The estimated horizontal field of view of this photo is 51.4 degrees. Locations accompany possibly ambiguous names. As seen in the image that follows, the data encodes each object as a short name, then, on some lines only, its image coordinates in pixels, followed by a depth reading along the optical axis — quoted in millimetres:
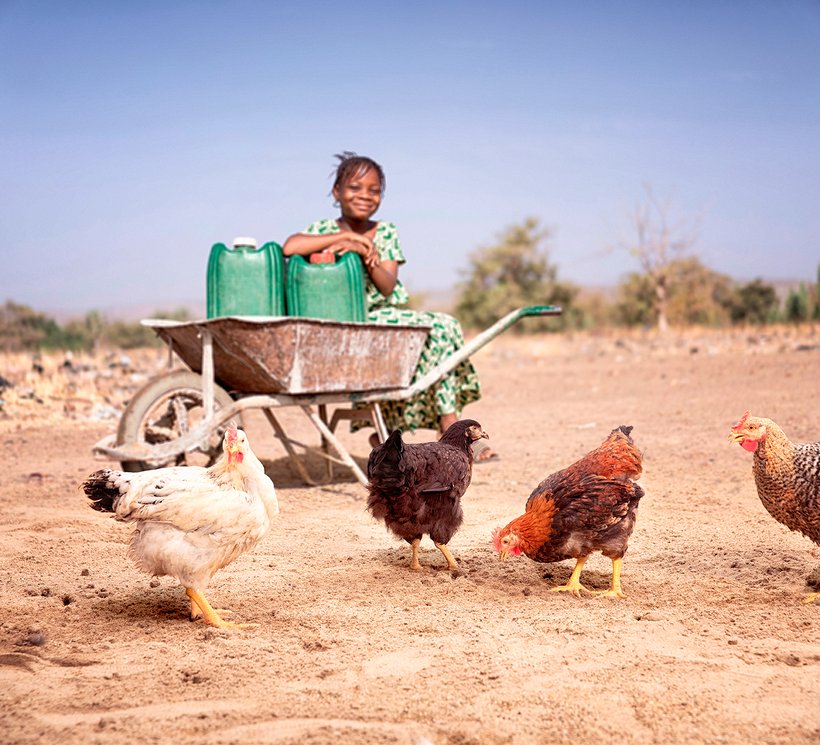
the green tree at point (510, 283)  28594
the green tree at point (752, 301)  28219
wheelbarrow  5086
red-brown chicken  3496
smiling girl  5812
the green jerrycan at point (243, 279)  5523
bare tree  23750
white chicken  3055
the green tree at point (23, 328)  19906
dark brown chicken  3709
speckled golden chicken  3363
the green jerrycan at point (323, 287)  5637
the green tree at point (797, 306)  22766
